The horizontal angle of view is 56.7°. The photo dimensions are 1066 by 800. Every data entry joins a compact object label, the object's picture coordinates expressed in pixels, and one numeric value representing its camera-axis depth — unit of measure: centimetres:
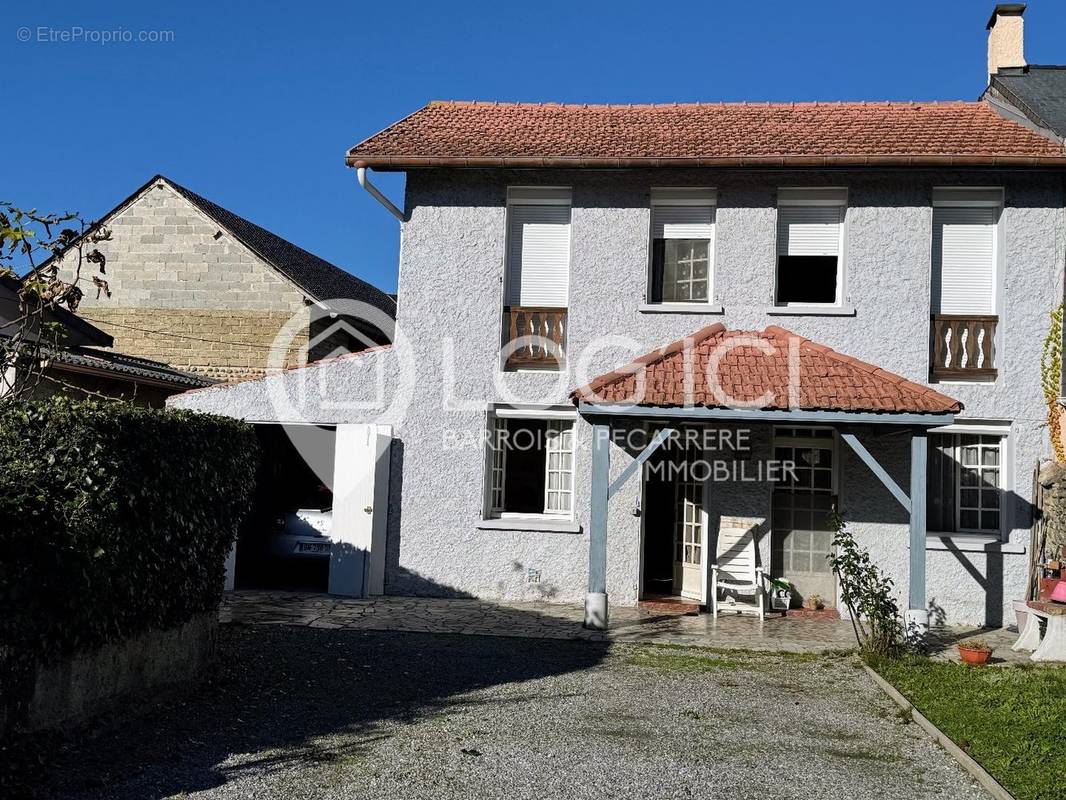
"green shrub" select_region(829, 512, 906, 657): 971
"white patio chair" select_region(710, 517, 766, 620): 1226
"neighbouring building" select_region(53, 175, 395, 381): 2050
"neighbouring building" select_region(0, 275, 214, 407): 1023
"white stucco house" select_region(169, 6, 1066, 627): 1227
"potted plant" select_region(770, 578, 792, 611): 1242
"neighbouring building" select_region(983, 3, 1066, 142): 1338
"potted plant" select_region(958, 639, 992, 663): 940
